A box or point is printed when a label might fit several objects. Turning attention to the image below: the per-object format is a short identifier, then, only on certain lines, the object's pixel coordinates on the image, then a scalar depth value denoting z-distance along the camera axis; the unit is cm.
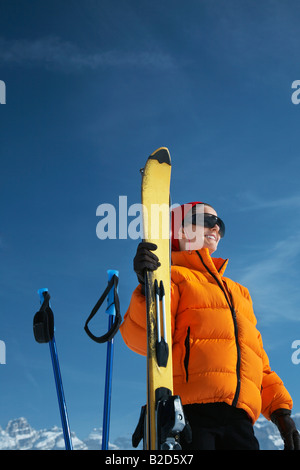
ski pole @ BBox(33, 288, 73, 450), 499
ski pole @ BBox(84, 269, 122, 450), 506
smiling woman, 347
